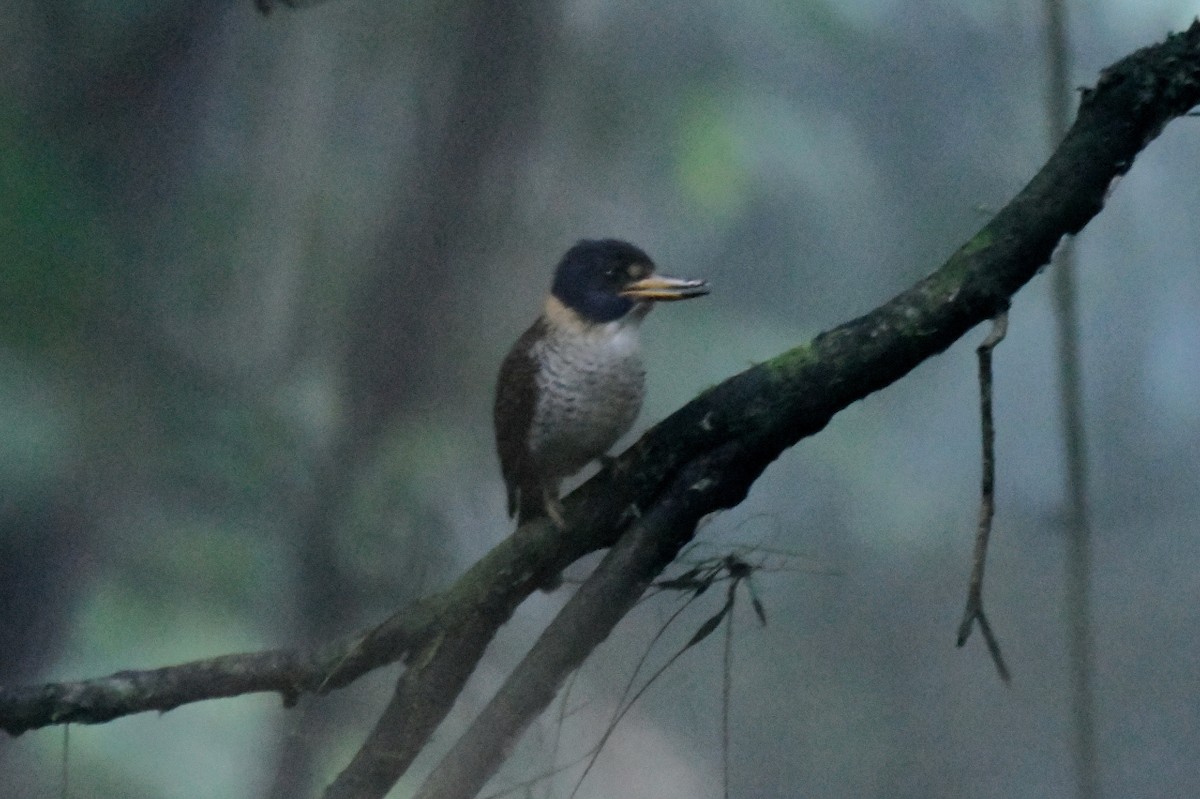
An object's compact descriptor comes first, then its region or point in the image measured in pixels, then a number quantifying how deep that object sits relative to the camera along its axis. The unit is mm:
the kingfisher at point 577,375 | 9863
